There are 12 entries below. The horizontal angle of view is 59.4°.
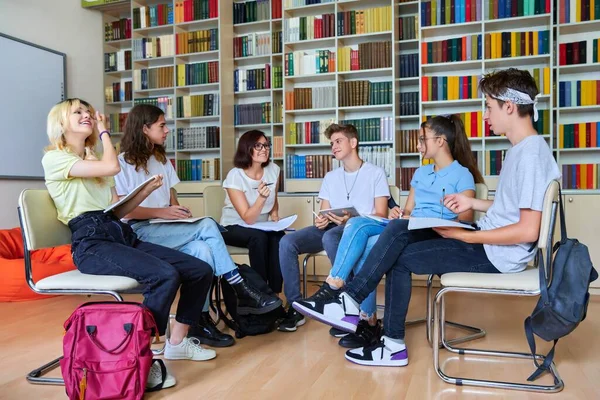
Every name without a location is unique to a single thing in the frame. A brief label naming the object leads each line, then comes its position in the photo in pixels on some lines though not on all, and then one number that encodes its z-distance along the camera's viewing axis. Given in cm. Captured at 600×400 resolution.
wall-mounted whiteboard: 427
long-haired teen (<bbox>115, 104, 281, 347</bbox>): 245
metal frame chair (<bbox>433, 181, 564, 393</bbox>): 177
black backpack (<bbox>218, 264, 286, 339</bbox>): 257
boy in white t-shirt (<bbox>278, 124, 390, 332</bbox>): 278
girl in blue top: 239
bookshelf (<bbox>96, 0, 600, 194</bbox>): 405
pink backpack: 173
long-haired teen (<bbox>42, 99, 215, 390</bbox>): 196
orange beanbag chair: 354
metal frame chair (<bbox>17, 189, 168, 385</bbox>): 192
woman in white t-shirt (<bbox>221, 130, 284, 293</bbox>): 291
